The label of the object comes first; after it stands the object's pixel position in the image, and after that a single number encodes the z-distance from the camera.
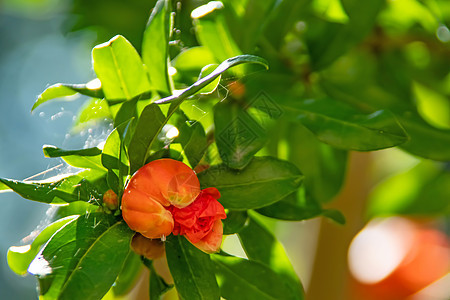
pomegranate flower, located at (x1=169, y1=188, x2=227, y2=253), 0.93
